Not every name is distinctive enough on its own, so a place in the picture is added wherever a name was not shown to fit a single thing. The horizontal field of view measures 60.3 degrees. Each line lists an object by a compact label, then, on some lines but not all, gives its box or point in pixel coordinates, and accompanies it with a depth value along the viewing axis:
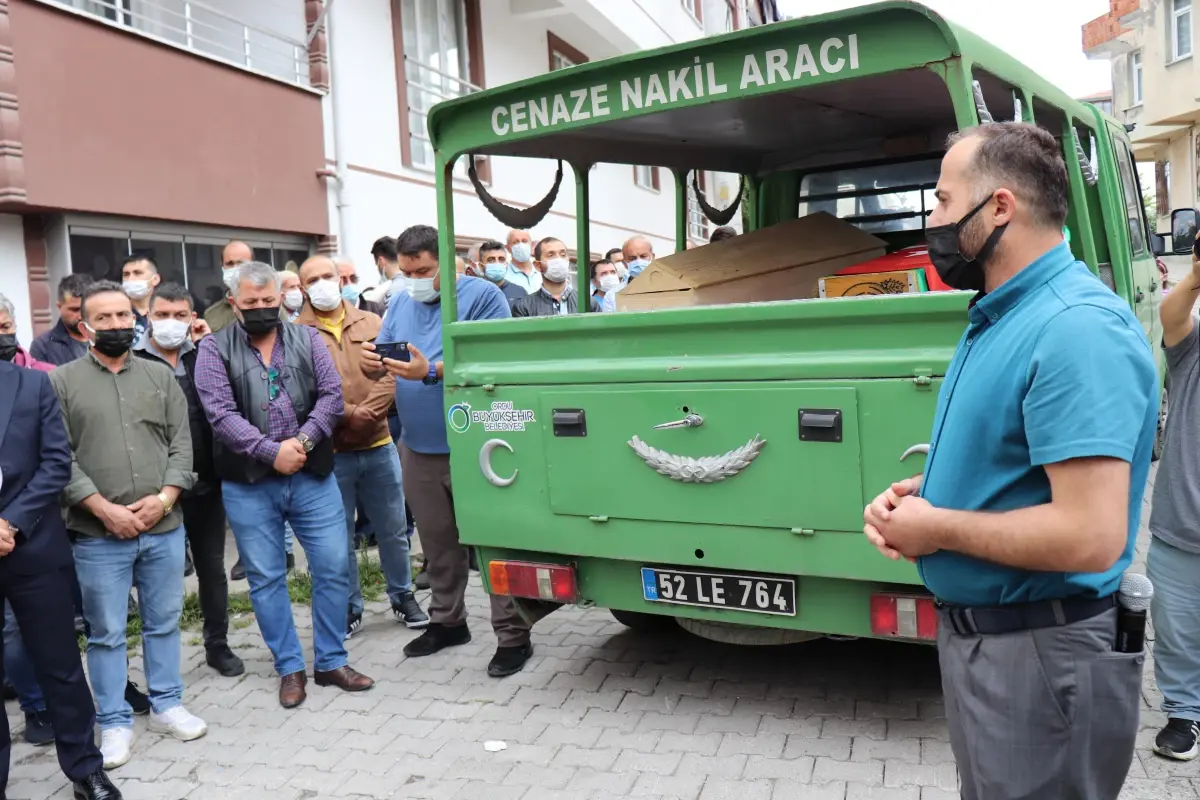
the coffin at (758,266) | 4.39
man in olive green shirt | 4.00
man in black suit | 3.51
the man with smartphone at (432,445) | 4.75
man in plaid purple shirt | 4.44
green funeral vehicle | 3.38
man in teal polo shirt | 1.72
